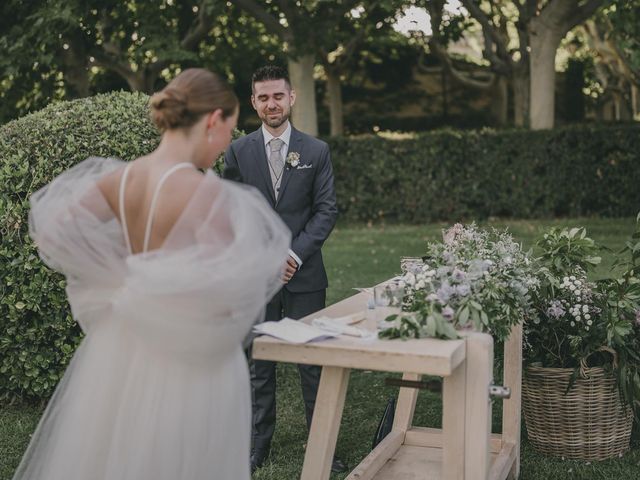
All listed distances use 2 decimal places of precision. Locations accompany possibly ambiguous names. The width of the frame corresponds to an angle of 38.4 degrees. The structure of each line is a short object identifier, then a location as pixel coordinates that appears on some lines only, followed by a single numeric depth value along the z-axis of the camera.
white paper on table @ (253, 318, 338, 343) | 3.69
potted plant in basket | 5.23
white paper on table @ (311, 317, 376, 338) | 3.81
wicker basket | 5.27
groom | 5.16
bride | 3.06
